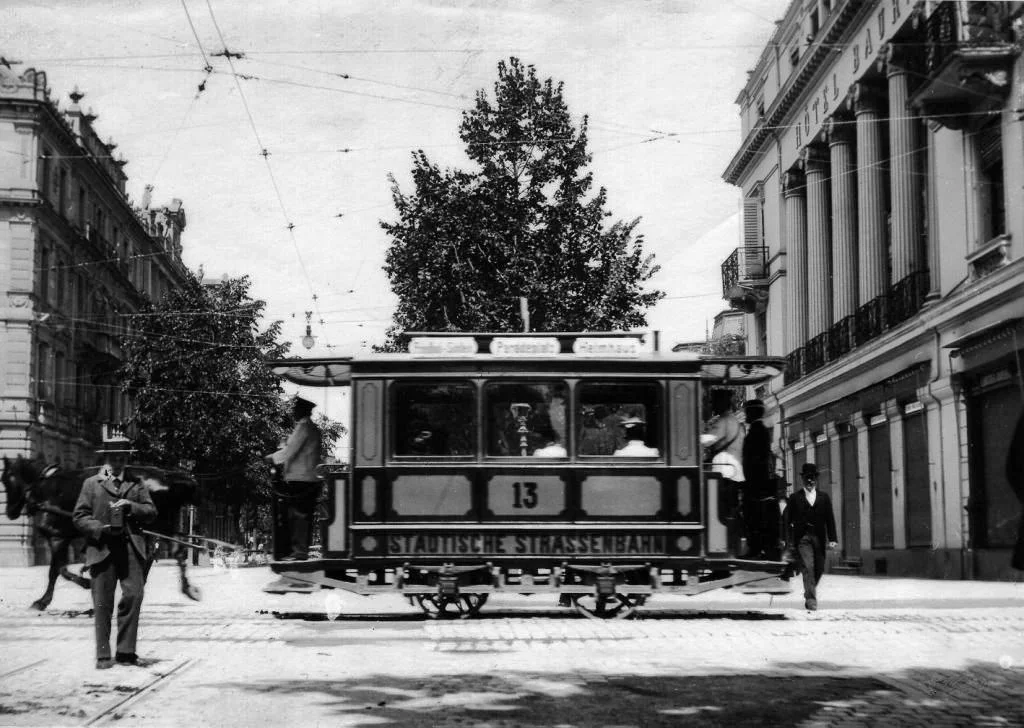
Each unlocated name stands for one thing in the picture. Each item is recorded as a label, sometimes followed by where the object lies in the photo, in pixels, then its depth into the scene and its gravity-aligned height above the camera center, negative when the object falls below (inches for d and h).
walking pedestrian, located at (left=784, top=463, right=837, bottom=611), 679.7 -5.8
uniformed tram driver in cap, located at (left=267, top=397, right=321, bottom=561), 600.4 +13.2
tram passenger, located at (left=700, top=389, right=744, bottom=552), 605.6 +26.6
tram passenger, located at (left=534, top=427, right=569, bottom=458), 597.9 +27.5
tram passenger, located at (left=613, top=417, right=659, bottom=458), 601.9 +30.1
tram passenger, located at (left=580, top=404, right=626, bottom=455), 600.4 +32.6
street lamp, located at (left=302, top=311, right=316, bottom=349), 1181.4 +146.5
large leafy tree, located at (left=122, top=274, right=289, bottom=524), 1925.4 +174.1
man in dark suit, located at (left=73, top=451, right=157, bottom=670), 414.9 -10.0
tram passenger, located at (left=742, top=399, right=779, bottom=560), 623.8 +5.0
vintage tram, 591.8 +14.7
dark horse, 680.4 +7.9
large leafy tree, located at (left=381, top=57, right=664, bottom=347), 1270.9 +247.2
